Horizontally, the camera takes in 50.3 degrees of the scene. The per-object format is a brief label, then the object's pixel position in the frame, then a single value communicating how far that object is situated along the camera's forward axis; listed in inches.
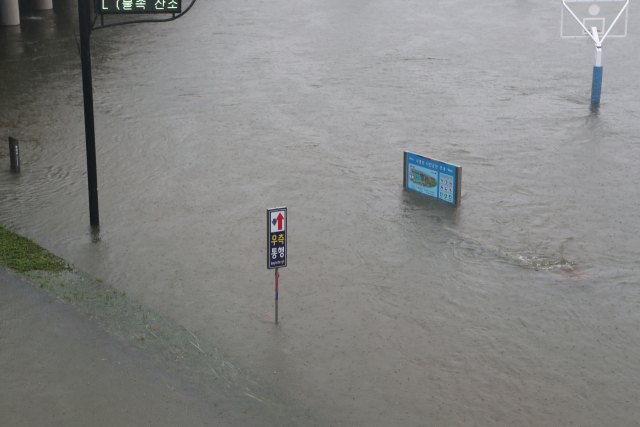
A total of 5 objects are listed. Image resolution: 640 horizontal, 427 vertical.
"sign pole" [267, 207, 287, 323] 405.1
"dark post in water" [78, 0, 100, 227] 491.8
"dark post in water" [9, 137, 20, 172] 666.8
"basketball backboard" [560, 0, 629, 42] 1489.9
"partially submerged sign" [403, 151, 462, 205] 605.0
